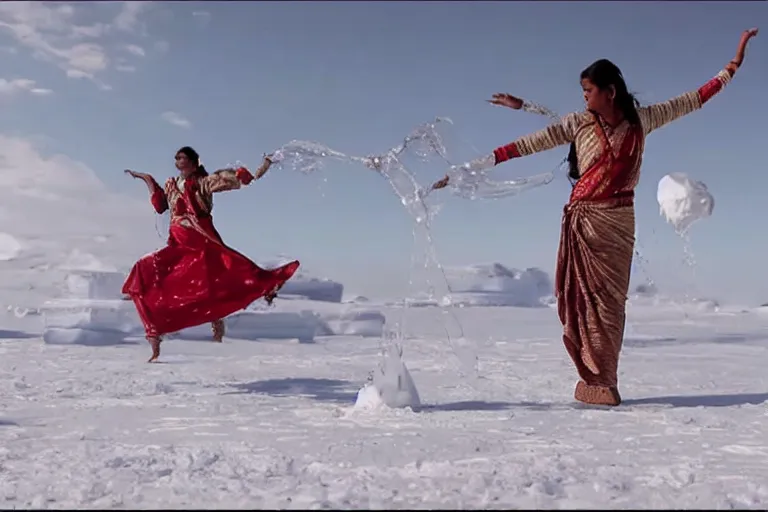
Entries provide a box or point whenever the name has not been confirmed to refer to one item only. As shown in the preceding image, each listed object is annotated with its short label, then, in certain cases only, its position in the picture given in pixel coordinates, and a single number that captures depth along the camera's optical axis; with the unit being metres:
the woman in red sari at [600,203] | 4.27
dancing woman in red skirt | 5.57
